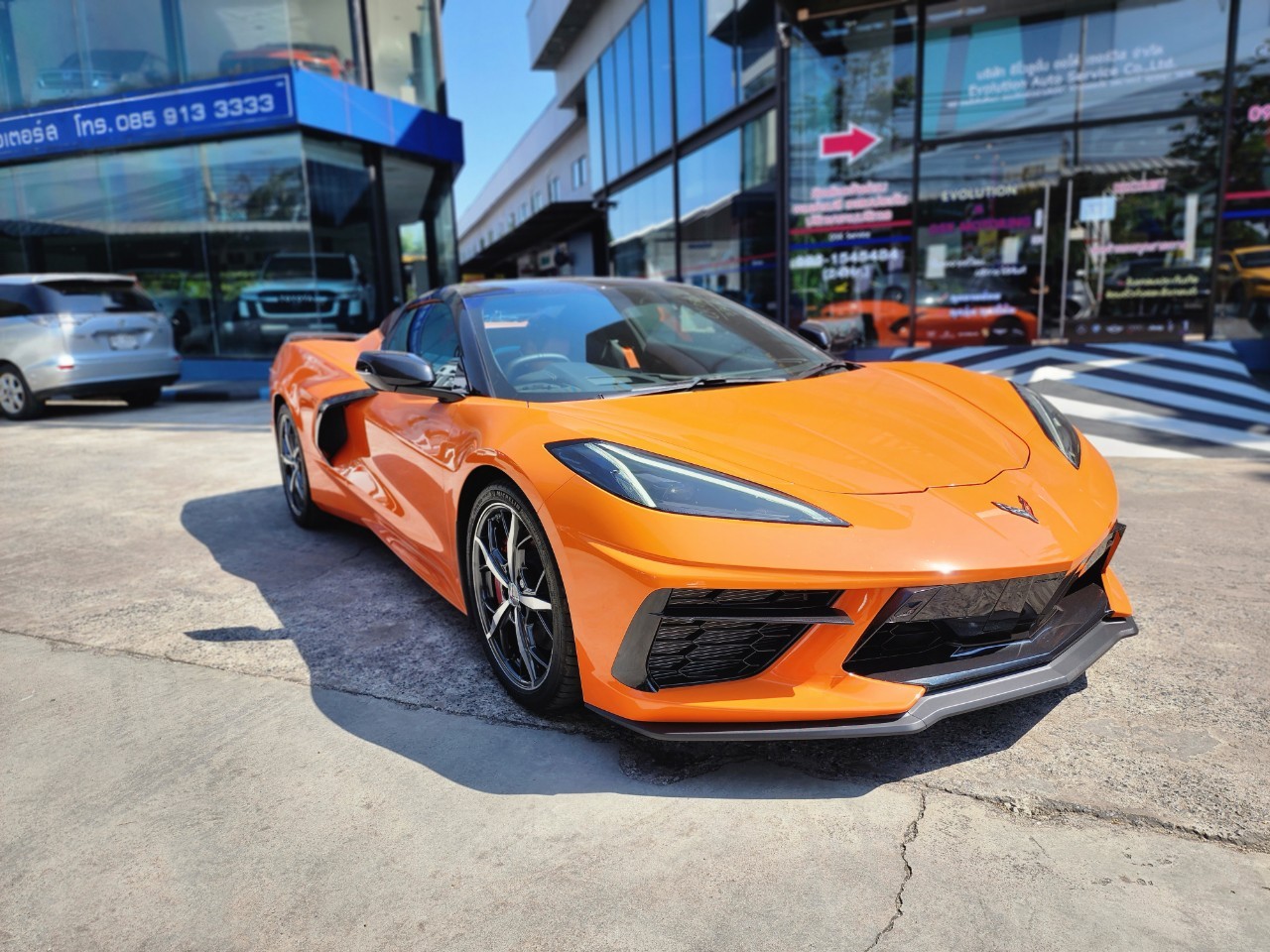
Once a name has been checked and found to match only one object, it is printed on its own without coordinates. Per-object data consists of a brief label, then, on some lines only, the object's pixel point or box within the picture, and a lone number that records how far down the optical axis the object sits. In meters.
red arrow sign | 11.33
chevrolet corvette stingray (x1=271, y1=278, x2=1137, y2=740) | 1.97
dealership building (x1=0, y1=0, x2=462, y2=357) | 14.01
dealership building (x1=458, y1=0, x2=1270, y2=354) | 9.55
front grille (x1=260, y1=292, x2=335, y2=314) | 14.41
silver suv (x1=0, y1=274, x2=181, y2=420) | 9.84
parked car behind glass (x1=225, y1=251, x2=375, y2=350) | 14.34
